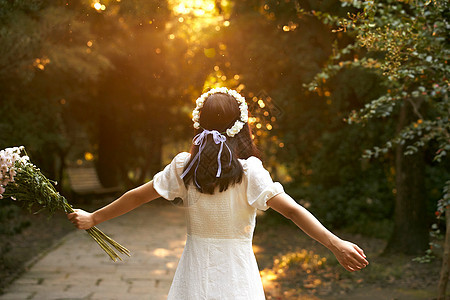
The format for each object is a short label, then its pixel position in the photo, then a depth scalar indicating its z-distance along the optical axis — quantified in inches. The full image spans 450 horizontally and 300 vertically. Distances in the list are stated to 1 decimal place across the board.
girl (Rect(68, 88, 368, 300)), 94.4
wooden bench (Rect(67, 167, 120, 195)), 590.6
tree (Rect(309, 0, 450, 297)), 169.6
